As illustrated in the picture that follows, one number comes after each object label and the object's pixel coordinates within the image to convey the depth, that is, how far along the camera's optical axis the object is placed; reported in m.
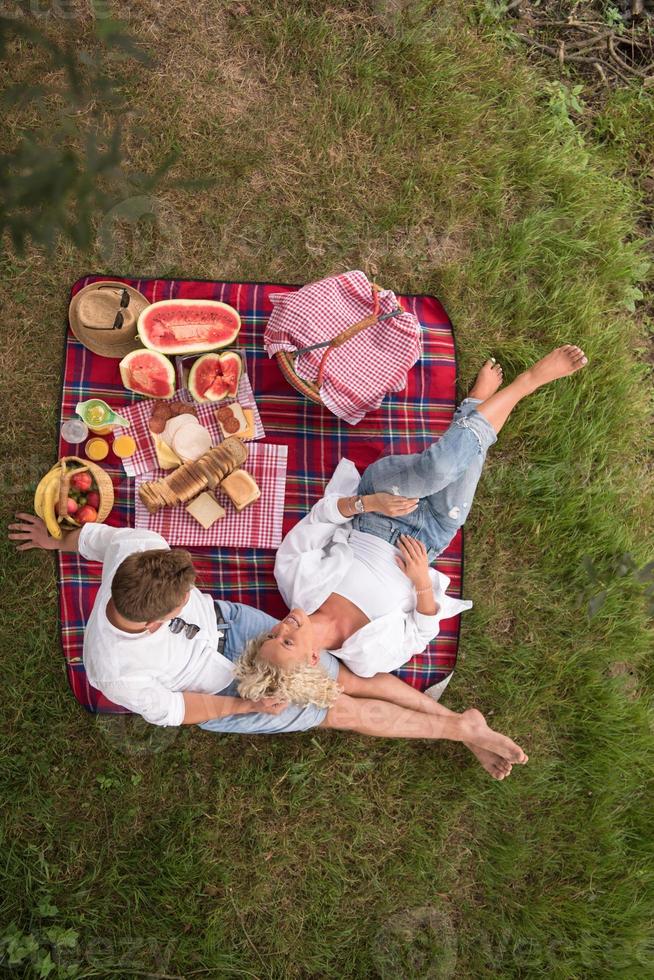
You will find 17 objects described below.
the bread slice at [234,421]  4.27
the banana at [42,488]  4.04
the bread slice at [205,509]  4.20
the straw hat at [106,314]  4.18
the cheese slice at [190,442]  4.21
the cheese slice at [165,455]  4.20
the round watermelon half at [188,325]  4.13
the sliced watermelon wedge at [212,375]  4.21
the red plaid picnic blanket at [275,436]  4.27
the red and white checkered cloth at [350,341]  4.03
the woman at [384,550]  3.90
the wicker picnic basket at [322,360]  4.02
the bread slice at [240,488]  4.16
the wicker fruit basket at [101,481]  4.09
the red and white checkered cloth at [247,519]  4.25
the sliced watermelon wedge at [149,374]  4.14
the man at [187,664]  3.07
